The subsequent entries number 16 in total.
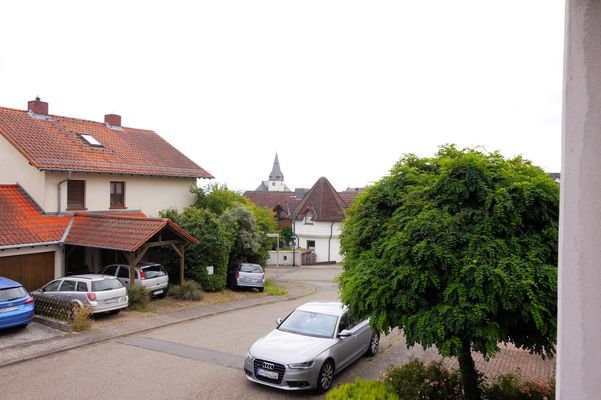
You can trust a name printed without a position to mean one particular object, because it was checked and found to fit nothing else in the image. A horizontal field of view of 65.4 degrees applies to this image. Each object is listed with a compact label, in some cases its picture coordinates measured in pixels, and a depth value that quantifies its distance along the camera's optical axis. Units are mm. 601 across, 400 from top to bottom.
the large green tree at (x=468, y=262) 6074
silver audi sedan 9125
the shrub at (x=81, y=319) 13508
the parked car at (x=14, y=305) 12508
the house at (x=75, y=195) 17578
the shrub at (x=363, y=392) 6952
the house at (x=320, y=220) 45094
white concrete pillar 2023
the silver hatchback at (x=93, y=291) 14609
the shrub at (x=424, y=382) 8070
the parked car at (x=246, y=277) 22234
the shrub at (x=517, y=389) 7863
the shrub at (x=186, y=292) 18922
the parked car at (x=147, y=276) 17609
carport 17125
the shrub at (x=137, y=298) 16609
